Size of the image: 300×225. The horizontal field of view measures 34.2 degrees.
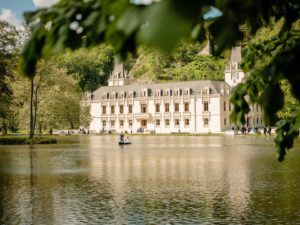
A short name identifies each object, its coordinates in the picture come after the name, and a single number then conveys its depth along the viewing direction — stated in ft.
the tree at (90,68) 559.79
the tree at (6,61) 191.93
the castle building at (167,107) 366.43
